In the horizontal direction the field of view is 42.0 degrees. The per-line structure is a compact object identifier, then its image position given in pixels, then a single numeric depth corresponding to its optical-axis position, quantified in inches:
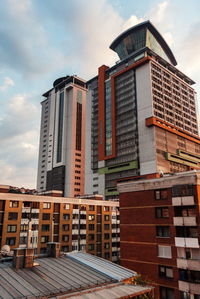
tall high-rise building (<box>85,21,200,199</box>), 5022.1
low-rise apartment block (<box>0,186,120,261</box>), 2539.4
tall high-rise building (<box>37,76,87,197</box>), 6692.9
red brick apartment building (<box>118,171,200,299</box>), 1491.1
